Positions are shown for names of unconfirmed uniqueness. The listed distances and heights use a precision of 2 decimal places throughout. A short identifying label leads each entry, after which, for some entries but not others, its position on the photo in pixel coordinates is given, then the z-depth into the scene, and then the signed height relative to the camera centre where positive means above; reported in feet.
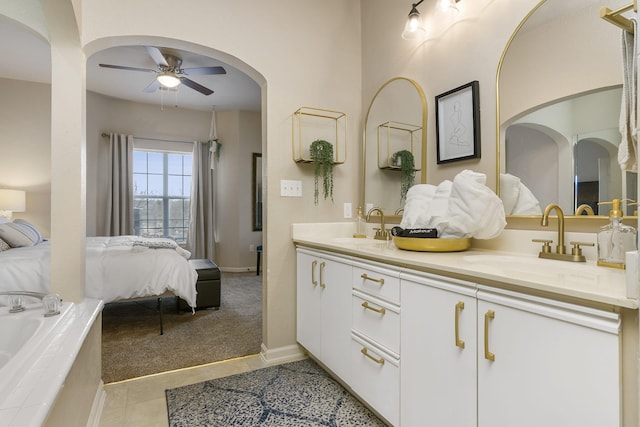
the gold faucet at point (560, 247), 4.22 -0.45
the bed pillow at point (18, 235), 10.01 -0.63
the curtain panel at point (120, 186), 16.93 +1.45
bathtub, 2.52 -1.46
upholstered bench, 11.37 -2.58
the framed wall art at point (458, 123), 5.72 +1.64
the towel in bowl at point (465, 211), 4.76 +0.04
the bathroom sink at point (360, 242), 6.40 -0.59
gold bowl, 5.13 -0.49
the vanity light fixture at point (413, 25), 6.53 +3.76
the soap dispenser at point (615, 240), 3.61 -0.30
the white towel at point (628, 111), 3.19 +1.04
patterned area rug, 5.39 -3.36
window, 18.30 +1.20
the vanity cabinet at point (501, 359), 2.62 -1.39
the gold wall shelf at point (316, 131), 7.93 +2.06
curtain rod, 16.89 +4.10
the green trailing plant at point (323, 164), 7.84 +1.20
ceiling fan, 11.47 +5.15
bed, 8.03 -1.46
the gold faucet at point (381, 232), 7.47 -0.43
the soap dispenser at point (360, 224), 8.48 -0.27
